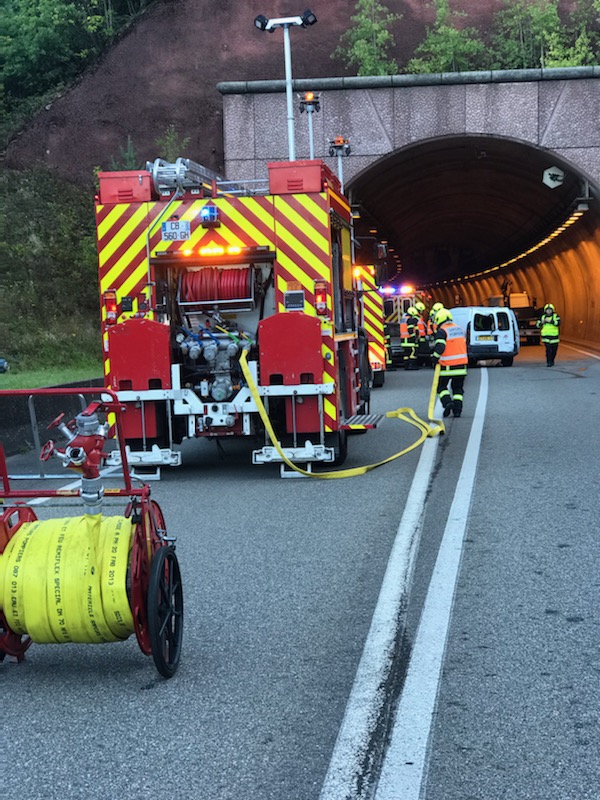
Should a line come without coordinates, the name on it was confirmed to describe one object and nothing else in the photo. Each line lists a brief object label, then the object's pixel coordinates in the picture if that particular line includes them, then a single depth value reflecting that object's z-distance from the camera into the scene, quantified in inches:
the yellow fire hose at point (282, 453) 415.8
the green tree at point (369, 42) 1455.5
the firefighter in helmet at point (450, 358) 619.8
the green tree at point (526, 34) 1544.0
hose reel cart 182.2
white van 1228.5
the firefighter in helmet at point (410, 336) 1181.1
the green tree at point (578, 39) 1503.4
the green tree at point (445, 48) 1480.1
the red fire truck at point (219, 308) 425.4
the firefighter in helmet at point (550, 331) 1106.7
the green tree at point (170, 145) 1247.5
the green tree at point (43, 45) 1556.3
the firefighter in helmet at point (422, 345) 1274.0
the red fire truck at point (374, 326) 933.2
